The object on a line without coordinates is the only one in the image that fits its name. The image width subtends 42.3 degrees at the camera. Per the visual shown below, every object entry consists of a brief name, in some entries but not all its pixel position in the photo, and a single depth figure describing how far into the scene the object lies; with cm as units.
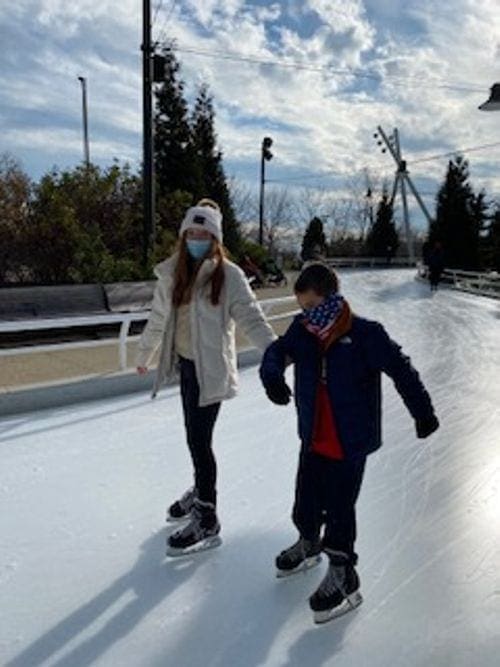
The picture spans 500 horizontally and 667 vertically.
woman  312
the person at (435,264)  2064
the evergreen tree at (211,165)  2161
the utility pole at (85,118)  3033
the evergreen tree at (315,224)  3153
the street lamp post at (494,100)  738
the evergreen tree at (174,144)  2042
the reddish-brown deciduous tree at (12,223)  1105
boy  259
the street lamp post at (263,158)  2698
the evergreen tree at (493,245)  3200
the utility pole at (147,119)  1045
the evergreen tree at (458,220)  3009
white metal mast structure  4862
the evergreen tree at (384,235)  4407
